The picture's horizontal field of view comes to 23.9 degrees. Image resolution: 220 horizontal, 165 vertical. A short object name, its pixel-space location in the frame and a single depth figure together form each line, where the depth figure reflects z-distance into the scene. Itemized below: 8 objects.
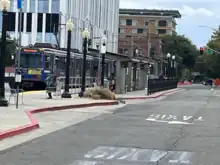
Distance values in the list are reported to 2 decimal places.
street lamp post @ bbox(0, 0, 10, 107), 21.34
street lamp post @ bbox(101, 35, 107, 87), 36.40
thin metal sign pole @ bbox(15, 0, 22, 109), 37.80
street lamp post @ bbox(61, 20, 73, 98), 29.61
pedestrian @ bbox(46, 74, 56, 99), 28.33
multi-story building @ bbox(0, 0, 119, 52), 76.88
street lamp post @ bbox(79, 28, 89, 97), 32.15
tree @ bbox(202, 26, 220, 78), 96.69
